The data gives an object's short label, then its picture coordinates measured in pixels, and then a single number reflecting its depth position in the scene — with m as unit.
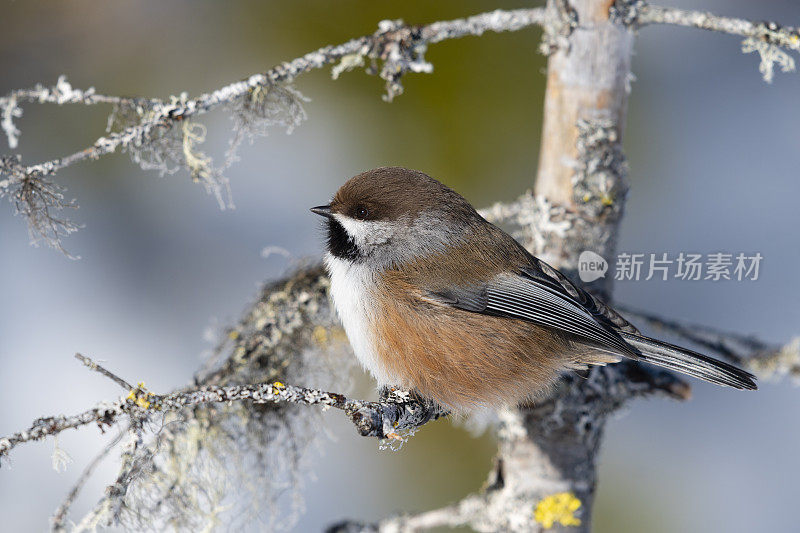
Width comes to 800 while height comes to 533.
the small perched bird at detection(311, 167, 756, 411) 2.75
